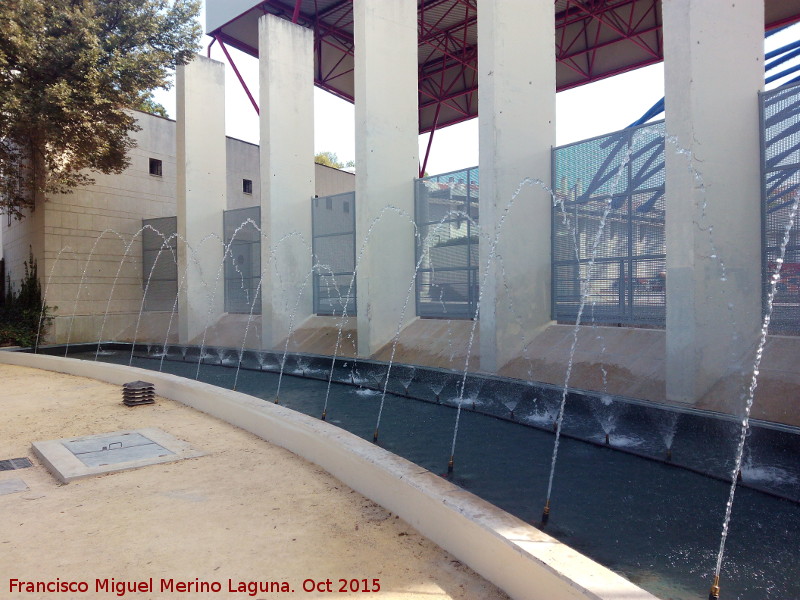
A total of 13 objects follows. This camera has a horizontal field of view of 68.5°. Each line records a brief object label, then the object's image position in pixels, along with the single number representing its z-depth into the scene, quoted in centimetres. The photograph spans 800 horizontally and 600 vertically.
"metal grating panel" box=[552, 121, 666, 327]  815
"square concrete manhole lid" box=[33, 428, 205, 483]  466
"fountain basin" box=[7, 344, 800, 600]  340
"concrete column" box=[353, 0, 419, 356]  1139
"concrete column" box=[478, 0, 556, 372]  895
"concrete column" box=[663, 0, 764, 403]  653
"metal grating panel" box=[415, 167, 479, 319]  1077
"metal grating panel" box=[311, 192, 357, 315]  1355
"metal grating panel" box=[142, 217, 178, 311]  1852
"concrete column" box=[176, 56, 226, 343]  1650
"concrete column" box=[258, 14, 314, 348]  1393
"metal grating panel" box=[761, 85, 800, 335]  666
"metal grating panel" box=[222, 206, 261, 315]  1605
